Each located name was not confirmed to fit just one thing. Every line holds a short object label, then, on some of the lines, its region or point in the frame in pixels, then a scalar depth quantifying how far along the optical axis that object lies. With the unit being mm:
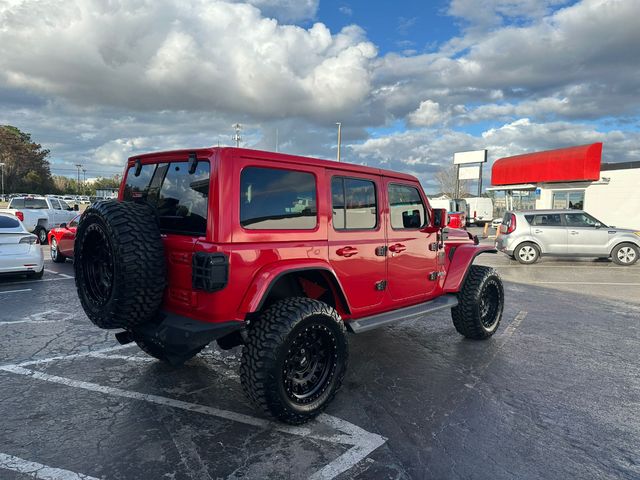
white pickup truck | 16219
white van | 31797
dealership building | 22203
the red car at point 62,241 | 10727
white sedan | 8188
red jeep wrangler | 3037
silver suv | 12758
